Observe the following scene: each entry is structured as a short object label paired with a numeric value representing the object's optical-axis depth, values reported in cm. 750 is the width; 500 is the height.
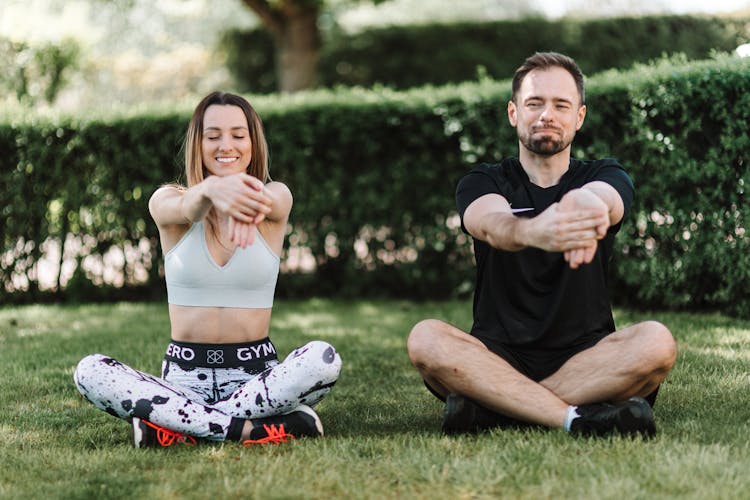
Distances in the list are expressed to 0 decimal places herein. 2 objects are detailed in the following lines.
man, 353
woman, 358
